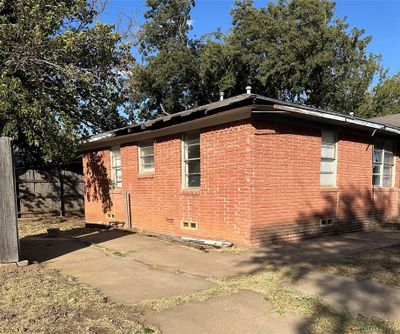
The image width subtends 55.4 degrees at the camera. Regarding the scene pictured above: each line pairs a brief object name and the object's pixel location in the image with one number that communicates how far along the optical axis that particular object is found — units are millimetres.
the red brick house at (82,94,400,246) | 8281
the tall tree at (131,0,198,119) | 26422
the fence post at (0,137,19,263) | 6598
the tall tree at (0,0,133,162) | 10656
